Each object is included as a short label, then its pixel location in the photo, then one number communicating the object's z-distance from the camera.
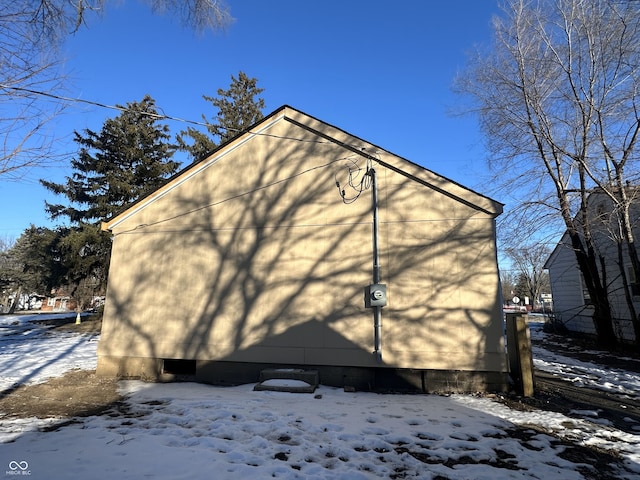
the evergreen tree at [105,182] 20.16
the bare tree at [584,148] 11.08
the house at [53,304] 56.28
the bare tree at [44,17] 4.57
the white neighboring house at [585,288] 13.21
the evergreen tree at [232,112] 24.02
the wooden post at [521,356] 6.68
